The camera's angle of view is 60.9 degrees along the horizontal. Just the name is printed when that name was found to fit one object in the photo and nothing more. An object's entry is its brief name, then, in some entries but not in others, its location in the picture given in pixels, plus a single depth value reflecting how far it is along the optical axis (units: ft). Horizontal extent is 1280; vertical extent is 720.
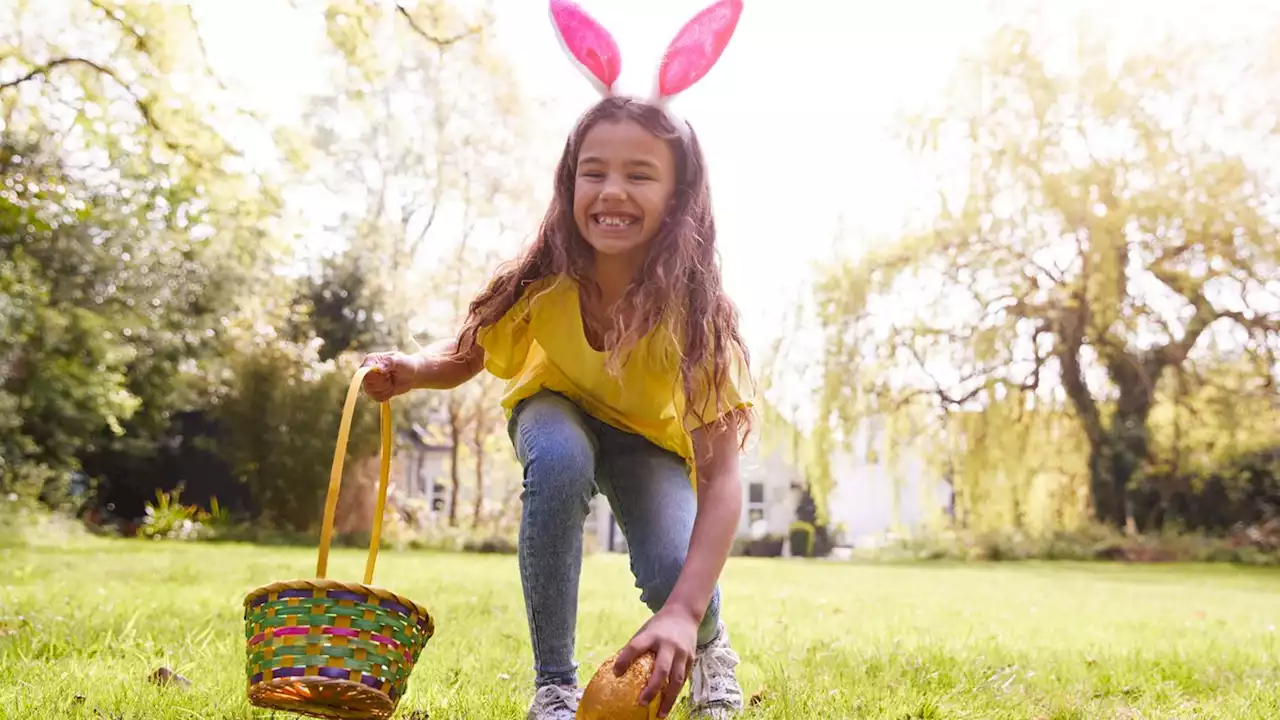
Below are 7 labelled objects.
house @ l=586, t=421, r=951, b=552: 46.57
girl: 6.66
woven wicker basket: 5.31
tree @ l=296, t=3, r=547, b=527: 46.98
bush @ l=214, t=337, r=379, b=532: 44.62
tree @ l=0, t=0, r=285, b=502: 23.70
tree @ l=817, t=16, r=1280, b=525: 45.73
